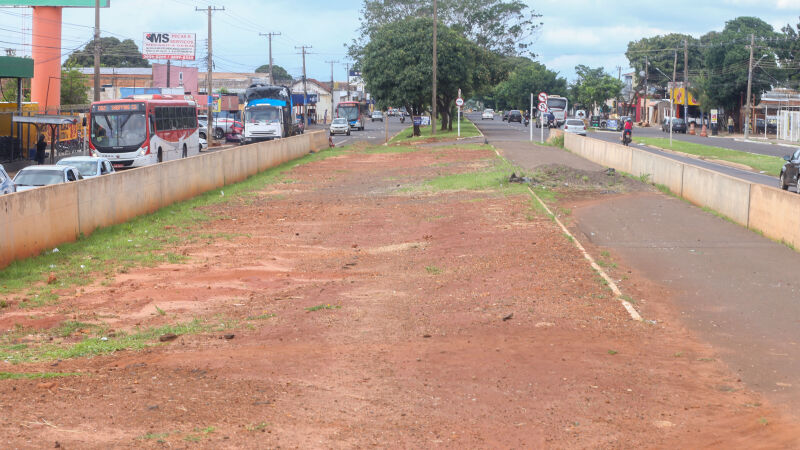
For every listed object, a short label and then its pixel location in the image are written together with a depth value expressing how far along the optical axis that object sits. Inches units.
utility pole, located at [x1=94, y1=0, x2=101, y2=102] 1683.1
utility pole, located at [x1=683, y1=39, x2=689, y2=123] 3316.9
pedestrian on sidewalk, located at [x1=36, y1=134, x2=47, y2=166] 1541.6
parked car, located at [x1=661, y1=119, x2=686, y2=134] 3240.7
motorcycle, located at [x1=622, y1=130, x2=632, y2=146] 1955.0
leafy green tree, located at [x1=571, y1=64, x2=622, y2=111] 4394.7
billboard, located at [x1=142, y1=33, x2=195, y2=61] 3385.8
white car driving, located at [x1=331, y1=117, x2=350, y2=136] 3080.7
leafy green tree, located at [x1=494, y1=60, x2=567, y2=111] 5472.4
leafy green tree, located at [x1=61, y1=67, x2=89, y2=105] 2984.7
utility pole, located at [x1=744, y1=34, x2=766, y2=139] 2738.9
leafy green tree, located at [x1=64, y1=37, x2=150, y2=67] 5152.6
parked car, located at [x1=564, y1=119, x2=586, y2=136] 2536.9
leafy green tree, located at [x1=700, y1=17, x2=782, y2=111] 3275.1
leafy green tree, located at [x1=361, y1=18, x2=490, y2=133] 2512.3
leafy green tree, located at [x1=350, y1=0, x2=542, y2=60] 3346.5
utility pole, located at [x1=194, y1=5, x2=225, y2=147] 2272.9
